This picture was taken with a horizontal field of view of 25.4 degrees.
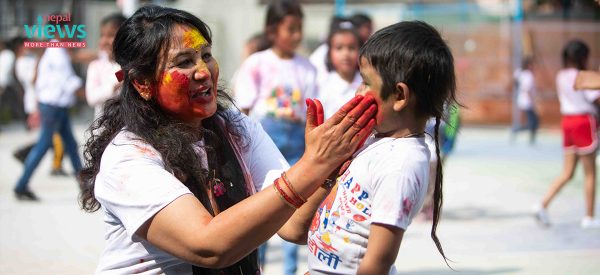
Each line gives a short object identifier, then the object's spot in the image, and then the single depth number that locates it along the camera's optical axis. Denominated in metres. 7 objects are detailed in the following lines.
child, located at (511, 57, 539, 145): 23.41
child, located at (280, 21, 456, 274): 3.49
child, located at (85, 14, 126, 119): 10.86
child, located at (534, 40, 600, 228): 11.23
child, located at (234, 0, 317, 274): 8.58
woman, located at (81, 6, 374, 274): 3.28
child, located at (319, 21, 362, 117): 8.65
